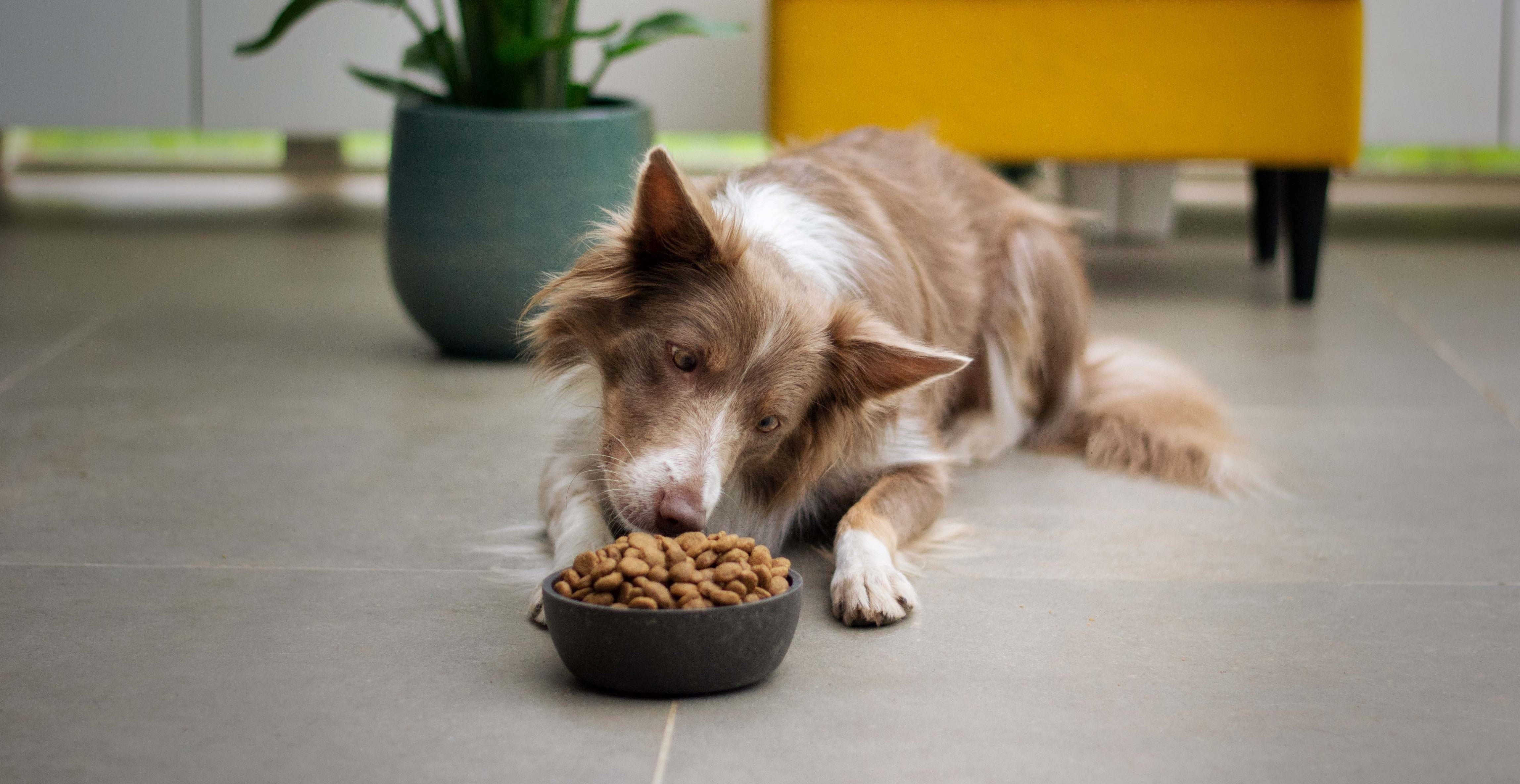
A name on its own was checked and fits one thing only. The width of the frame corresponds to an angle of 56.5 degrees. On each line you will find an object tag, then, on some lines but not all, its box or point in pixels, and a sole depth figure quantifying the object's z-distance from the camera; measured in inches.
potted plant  135.8
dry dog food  65.5
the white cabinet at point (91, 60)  201.3
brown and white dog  79.2
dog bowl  64.7
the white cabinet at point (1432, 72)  195.2
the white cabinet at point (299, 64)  205.2
